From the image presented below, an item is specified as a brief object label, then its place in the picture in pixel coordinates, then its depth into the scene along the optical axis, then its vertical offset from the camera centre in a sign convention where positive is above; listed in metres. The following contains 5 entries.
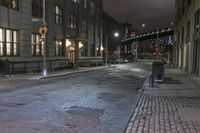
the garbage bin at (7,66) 15.36 -0.59
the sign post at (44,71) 15.92 -1.01
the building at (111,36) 53.21 +7.21
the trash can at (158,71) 12.45 -0.76
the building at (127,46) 81.06 +6.71
